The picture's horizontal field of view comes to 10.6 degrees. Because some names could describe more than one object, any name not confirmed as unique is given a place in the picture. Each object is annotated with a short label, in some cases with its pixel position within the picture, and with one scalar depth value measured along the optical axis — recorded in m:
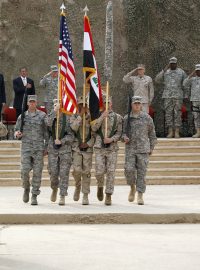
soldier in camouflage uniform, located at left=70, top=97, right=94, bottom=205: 16.41
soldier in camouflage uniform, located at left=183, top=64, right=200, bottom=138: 23.23
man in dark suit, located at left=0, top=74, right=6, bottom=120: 22.89
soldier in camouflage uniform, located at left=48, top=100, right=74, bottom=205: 16.28
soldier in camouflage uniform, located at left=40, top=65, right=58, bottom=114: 23.12
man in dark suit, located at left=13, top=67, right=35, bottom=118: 23.33
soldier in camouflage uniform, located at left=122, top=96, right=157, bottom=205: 16.47
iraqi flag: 16.70
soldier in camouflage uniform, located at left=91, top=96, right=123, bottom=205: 16.34
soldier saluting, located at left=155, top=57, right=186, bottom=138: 23.67
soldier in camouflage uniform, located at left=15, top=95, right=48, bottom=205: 16.44
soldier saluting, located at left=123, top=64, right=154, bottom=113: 22.88
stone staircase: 21.23
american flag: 17.00
